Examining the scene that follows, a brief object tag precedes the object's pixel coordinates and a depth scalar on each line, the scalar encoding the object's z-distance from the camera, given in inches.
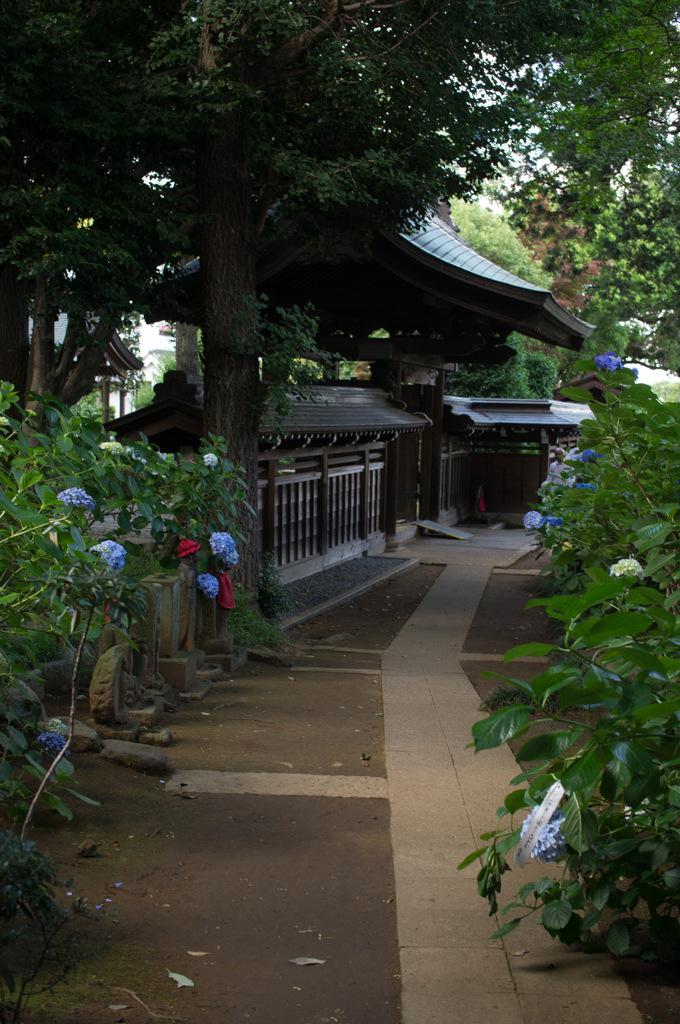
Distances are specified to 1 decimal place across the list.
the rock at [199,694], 237.1
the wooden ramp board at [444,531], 689.0
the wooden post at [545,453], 800.7
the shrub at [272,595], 359.3
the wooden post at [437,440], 707.4
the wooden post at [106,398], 953.5
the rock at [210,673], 263.0
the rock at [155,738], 196.9
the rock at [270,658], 301.3
